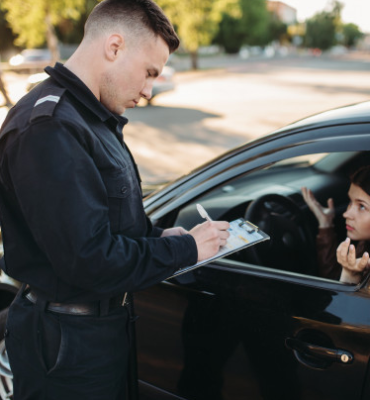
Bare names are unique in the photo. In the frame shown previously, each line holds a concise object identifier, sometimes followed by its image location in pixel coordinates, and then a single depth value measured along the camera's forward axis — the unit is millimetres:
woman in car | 1486
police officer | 1063
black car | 1351
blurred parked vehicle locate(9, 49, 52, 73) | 29250
